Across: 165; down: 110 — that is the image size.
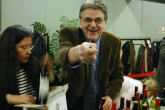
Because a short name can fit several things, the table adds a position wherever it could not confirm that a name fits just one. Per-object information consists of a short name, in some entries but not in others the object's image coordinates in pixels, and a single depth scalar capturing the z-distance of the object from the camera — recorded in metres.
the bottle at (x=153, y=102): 2.77
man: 2.67
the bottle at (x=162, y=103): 2.63
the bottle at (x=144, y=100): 2.72
